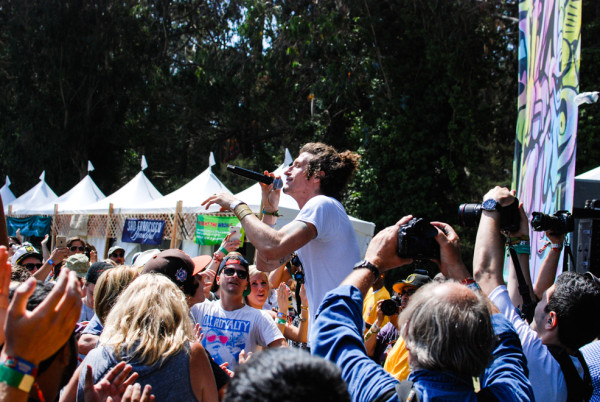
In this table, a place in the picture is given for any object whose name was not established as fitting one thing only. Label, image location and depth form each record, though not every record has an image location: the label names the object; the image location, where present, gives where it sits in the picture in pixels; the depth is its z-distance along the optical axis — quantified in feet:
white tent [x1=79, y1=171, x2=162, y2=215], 48.91
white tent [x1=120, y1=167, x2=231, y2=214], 38.68
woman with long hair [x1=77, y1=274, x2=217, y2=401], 7.29
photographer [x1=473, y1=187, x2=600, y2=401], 6.83
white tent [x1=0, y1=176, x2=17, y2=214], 71.39
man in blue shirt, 5.28
